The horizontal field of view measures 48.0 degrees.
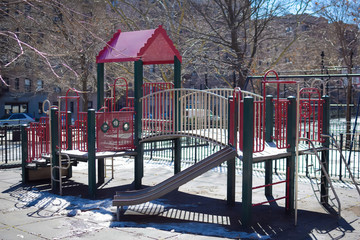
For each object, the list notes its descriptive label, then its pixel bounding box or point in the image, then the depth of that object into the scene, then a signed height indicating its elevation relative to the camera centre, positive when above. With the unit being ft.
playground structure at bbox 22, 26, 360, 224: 27.58 -2.52
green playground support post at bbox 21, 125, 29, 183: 39.37 -4.64
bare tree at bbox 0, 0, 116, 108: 73.51 +11.14
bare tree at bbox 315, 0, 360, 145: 69.97 +15.91
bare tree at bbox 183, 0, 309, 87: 58.03 +12.44
